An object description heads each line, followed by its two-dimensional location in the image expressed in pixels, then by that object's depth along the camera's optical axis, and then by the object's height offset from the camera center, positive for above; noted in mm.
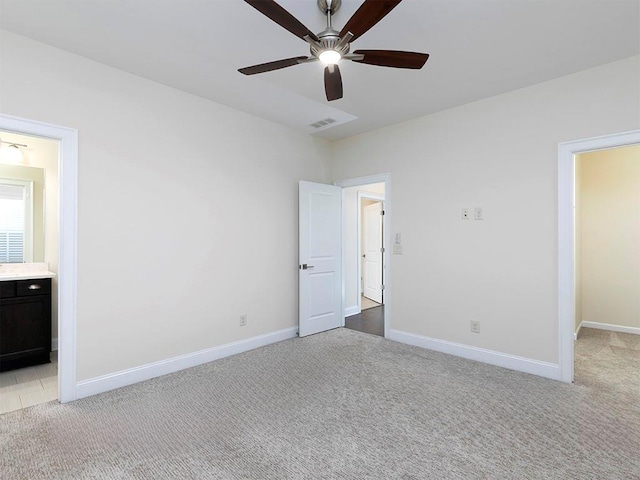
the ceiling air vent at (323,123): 4031 +1468
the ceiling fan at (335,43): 1569 +1100
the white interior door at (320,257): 4340 -221
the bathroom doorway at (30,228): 3262 +158
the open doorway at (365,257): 5126 -290
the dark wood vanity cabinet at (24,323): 3158 -794
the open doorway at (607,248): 4328 -95
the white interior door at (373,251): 6484 -200
